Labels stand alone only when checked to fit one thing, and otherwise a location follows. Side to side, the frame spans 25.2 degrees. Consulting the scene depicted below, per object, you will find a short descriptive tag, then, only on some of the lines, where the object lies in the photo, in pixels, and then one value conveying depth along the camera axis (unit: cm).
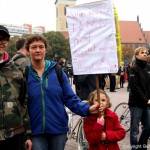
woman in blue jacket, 300
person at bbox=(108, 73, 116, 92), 1728
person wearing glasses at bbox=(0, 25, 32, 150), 262
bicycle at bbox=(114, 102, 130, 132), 706
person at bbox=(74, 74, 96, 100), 570
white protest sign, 330
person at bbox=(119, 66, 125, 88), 1993
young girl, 332
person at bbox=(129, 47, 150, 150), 484
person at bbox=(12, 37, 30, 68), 448
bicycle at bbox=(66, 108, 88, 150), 535
